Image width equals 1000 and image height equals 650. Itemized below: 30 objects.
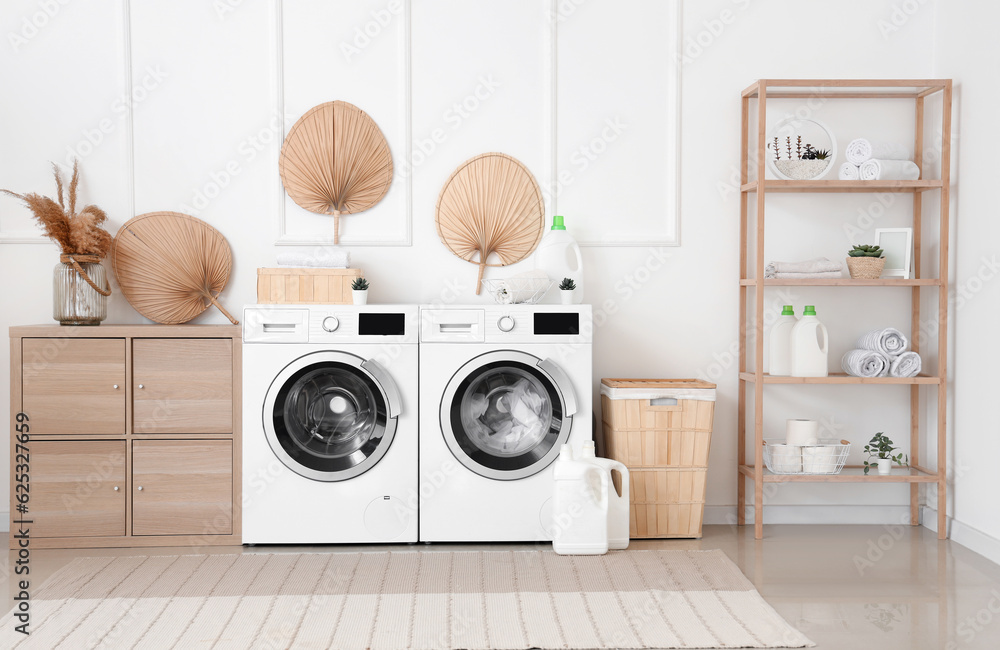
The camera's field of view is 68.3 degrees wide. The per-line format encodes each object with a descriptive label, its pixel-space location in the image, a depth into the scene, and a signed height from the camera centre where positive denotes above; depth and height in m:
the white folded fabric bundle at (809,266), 3.12 +0.21
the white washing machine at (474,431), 2.88 -0.40
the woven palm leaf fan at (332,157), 3.27 +0.69
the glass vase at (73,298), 3.04 +0.05
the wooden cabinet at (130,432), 2.88 -0.48
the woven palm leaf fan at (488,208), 3.31 +0.47
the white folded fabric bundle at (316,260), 3.06 +0.22
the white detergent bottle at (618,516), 2.85 -0.78
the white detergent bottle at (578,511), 2.75 -0.74
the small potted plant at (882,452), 3.17 -0.60
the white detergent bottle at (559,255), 3.21 +0.26
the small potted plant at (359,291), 2.95 +0.09
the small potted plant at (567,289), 3.07 +0.10
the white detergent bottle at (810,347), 3.10 -0.13
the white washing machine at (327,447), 2.85 -0.47
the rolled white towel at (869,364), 3.10 -0.20
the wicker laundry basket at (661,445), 2.98 -0.53
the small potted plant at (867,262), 3.08 +0.23
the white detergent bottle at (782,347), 3.22 -0.14
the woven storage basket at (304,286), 3.01 +0.11
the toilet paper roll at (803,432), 3.13 -0.50
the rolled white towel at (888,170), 3.10 +0.61
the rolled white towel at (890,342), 3.13 -0.11
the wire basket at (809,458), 3.09 -0.60
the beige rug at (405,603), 2.05 -0.91
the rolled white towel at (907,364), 3.11 -0.20
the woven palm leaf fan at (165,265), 3.23 +0.21
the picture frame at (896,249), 3.12 +0.28
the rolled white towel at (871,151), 3.15 +0.71
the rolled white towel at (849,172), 3.17 +0.62
